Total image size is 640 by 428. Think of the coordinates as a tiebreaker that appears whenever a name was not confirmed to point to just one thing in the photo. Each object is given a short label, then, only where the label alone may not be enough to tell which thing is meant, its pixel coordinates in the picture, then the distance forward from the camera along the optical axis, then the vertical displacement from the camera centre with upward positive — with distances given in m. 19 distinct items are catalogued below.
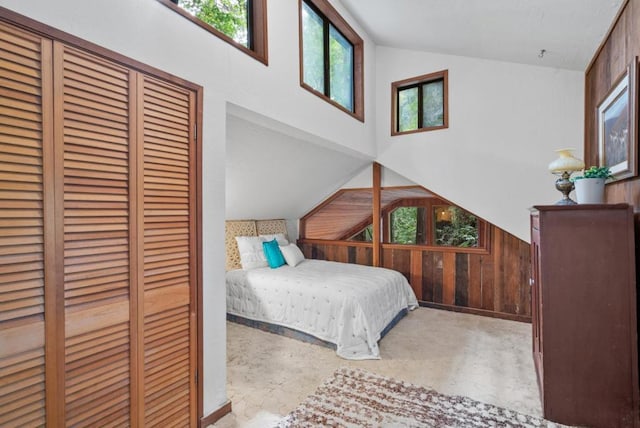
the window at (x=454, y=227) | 4.00 -0.17
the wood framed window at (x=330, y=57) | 2.97 +1.65
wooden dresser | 1.79 -0.59
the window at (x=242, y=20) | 2.10 +1.35
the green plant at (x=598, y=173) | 1.95 +0.25
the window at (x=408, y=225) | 4.30 -0.15
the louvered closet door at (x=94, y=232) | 1.28 -0.07
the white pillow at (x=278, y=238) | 4.30 -0.32
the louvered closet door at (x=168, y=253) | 1.57 -0.20
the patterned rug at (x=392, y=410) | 1.89 -1.23
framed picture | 1.78 +0.55
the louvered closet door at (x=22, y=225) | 1.11 -0.04
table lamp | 2.11 +0.31
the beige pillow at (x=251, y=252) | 3.96 -0.48
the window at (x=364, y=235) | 4.67 -0.31
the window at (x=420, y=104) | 3.73 +1.35
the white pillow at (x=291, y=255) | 4.12 -0.53
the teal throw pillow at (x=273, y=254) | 3.98 -0.50
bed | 2.85 -0.86
